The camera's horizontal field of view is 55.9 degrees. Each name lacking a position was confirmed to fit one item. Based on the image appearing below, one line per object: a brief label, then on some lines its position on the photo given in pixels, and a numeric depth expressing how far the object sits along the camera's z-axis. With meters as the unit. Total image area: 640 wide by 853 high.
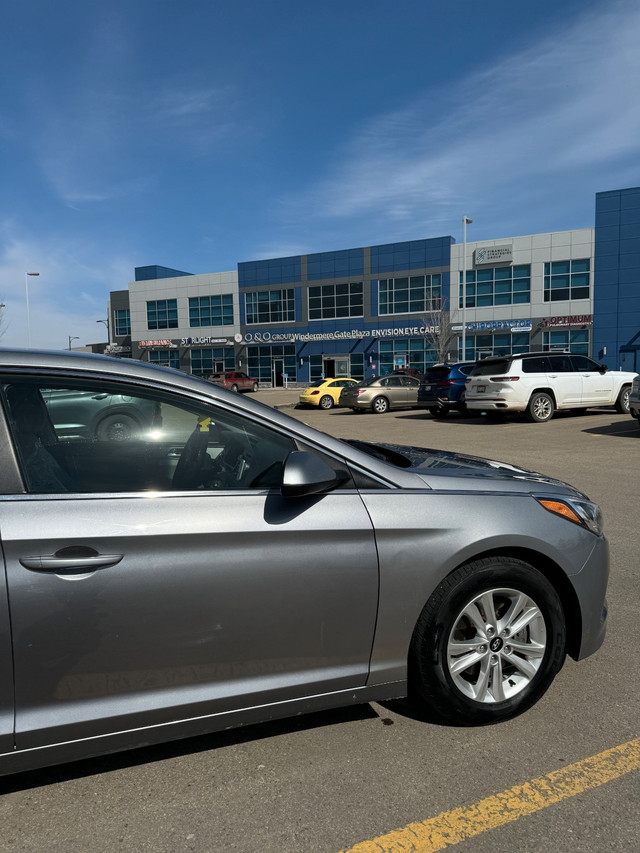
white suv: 15.59
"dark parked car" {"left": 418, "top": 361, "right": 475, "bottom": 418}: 18.86
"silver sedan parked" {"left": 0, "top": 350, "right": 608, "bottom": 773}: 2.03
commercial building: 43.78
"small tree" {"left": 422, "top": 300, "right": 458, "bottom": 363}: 47.03
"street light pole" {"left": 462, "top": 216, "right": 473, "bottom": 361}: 41.70
